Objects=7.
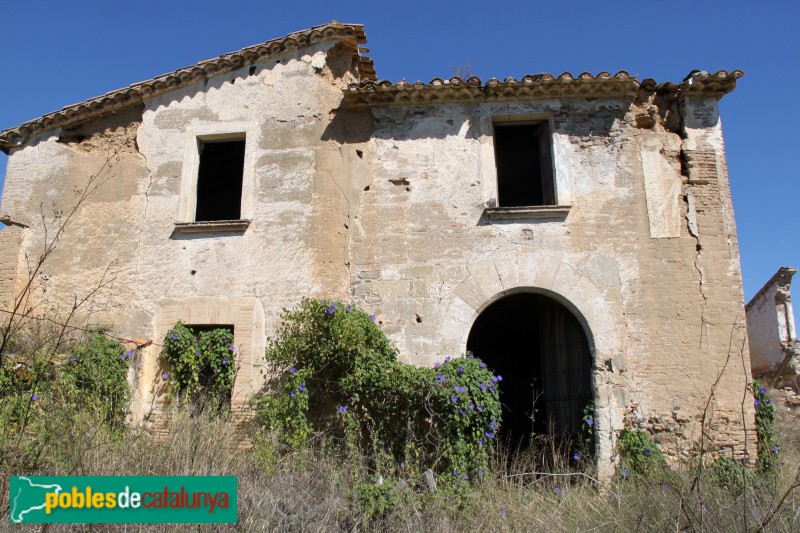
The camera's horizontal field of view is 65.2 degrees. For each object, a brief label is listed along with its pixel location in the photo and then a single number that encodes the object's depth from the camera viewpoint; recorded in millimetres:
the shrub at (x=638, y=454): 7438
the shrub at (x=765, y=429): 7766
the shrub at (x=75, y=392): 6422
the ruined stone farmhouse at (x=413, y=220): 8055
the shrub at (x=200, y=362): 8039
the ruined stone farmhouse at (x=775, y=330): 14070
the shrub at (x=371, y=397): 7117
